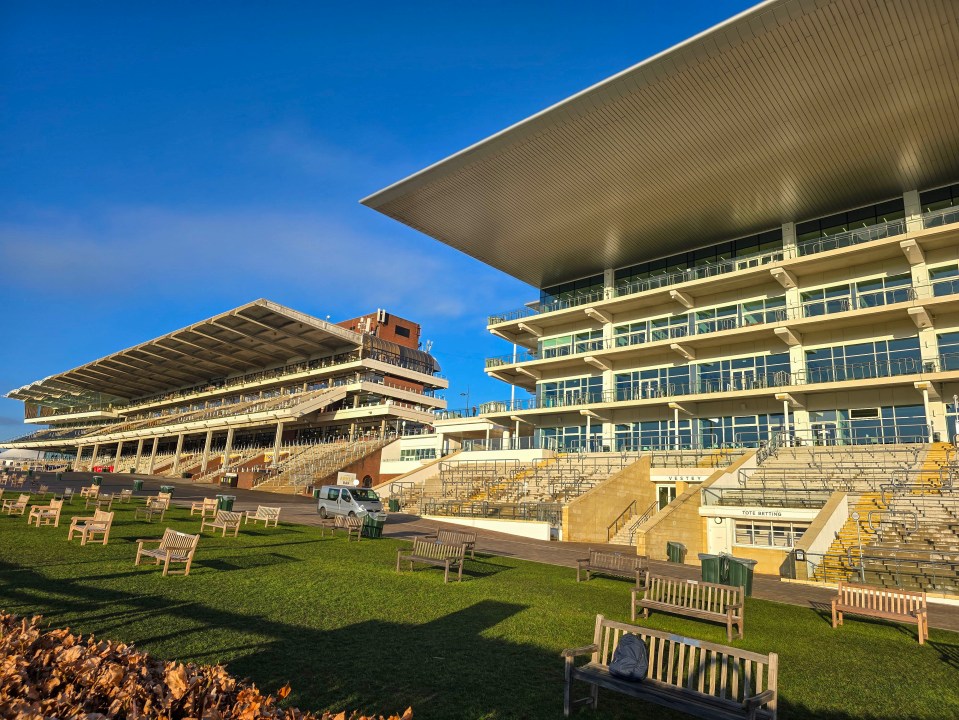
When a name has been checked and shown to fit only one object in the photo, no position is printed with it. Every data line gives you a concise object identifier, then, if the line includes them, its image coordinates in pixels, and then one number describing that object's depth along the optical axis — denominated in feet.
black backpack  17.74
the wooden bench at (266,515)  69.69
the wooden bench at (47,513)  55.06
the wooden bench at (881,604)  31.17
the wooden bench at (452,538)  47.42
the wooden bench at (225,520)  56.75
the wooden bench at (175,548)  35.88
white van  80.07
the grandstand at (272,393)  187.07
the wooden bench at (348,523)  63.82
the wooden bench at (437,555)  41.93
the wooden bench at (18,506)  62.28
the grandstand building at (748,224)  83.71
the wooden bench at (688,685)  15.72
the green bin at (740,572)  38.68
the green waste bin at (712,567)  39.29
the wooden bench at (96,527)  45.11
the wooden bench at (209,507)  64.69
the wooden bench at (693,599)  29.32
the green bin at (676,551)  54.63
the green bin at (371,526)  65.55
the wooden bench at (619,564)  40.63
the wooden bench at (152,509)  64.54
